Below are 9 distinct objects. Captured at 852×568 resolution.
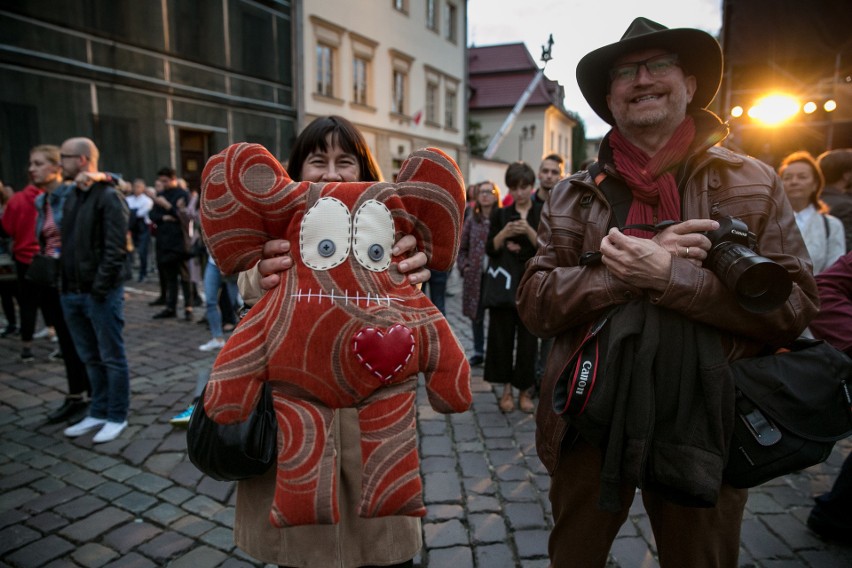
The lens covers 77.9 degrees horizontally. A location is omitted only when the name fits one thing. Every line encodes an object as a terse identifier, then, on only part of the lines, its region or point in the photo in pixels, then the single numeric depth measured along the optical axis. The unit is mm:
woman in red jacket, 5621
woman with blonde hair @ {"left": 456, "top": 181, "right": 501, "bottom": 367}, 5262
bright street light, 8352
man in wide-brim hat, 1530
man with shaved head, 3674
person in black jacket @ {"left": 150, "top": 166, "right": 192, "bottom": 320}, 7223
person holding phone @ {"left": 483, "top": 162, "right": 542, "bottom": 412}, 4406
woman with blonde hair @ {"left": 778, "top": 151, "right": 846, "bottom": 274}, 3391
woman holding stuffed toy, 1503
